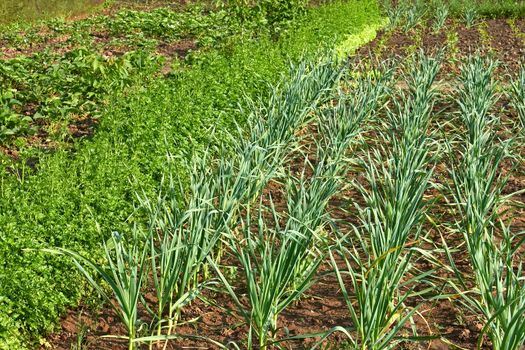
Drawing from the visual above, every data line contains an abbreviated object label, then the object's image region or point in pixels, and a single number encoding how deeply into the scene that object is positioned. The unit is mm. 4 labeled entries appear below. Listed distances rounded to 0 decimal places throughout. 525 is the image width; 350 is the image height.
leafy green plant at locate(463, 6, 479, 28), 12969
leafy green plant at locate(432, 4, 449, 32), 12453
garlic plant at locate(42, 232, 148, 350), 2695
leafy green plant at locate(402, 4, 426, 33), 12484
